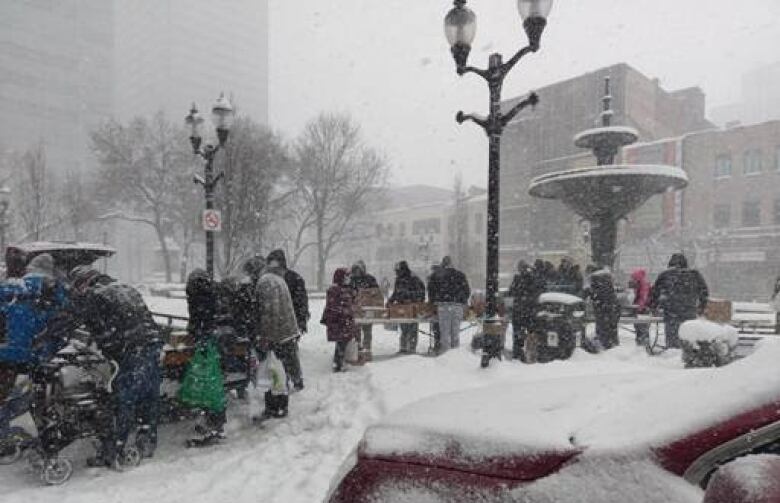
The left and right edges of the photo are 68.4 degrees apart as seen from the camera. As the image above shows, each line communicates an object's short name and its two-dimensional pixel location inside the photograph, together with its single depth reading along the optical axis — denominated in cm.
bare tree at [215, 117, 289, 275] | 1817
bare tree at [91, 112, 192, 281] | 3775
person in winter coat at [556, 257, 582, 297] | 1134
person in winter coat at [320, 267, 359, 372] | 956
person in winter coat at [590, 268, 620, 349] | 1018
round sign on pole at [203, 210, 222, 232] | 1191
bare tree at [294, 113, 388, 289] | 3919
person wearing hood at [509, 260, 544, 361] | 963
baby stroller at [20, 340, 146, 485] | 514
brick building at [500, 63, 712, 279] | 5239
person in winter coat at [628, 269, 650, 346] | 1193
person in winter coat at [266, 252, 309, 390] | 698
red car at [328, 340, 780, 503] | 165
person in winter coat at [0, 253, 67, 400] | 576
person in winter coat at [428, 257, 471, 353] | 1050
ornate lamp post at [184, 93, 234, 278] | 1198
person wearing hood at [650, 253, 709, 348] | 1008
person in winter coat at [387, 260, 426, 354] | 1162
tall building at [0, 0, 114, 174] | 9656
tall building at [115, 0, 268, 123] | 12512
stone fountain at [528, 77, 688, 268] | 1125
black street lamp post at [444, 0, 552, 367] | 769
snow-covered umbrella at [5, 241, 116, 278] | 1016
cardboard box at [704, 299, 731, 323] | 1124
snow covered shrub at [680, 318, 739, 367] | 605
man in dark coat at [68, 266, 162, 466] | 544
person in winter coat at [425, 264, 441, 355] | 1063
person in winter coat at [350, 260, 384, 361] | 1159
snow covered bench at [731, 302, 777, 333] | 1185
